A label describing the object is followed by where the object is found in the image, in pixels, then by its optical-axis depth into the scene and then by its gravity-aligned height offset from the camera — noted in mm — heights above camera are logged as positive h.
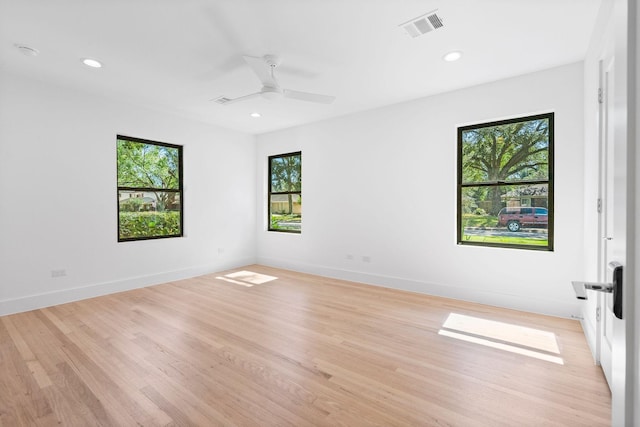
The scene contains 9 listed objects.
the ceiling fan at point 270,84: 2824 +1293
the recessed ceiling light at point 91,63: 3135 +1545
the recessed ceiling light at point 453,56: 3004 +1550
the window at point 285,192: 5879 +395
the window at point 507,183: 3510 +352
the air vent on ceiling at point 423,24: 2459 +1552
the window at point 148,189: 4555 +359
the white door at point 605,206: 2146 +51
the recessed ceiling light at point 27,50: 2873 +1535
